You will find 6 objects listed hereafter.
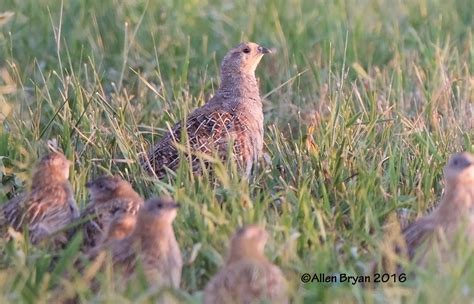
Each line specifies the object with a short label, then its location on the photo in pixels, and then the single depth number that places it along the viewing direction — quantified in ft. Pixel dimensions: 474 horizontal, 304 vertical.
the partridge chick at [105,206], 42.98
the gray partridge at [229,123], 53.01
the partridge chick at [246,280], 35.53
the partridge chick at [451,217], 38.99
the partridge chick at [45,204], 44.04
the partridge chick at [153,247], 38.42
